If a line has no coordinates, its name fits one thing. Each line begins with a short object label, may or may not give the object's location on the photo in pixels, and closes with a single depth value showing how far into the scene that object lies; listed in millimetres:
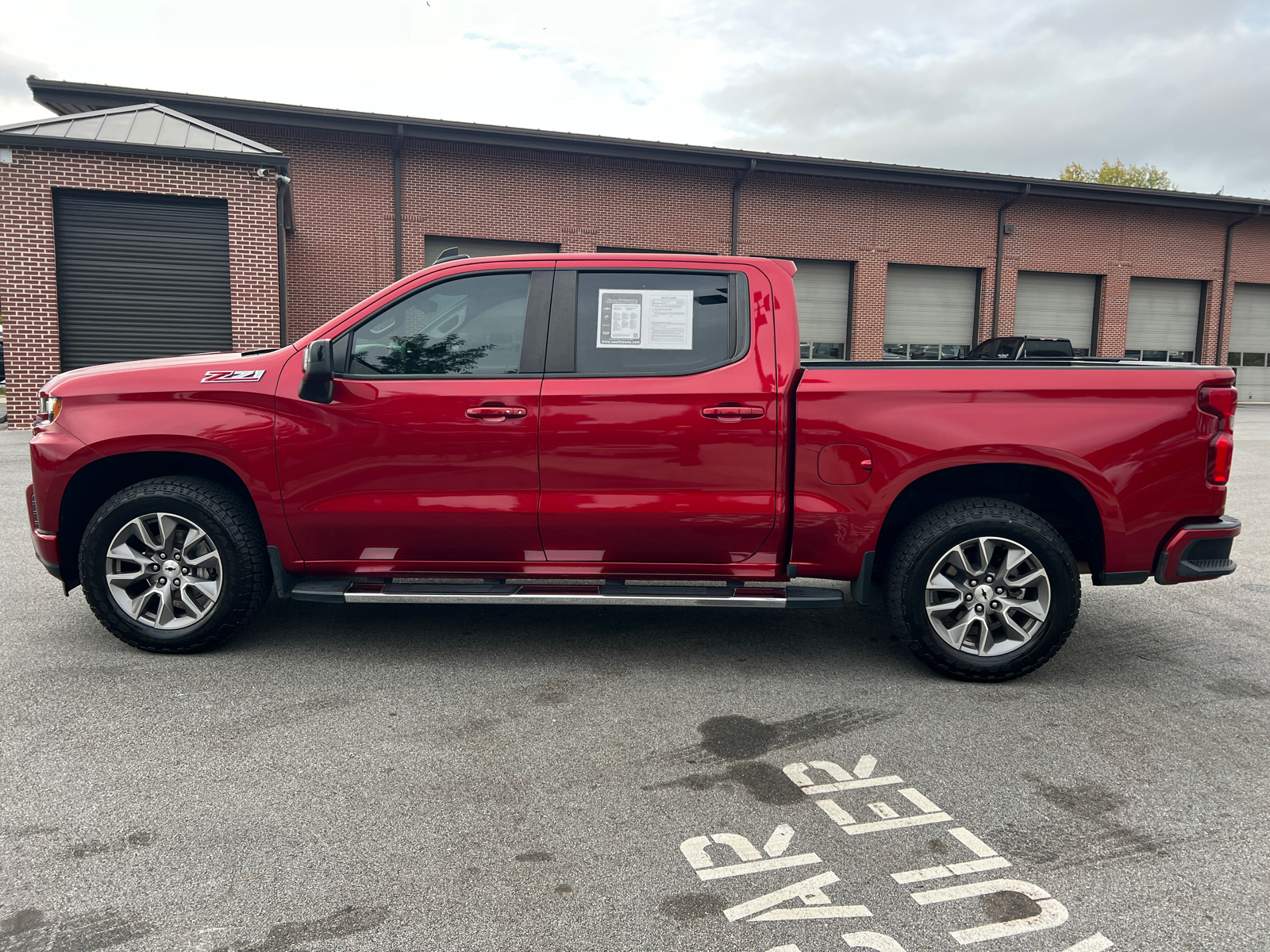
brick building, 15453
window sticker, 4168
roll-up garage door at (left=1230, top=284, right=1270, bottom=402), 28984
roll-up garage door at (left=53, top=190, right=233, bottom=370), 15422
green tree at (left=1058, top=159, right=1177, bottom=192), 50719
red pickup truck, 3961
